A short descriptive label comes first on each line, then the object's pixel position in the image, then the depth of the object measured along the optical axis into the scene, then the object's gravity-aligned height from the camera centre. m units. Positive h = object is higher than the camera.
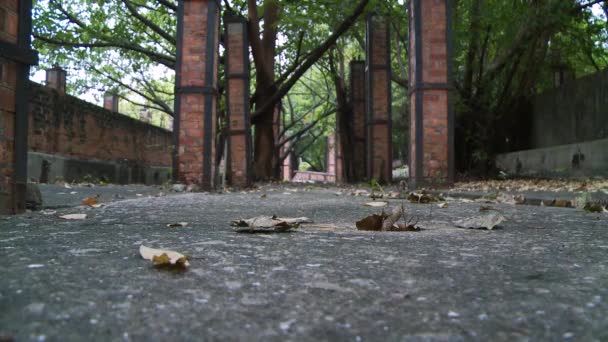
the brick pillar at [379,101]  12.01 +2.07
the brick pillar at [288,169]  35.83 +0.98
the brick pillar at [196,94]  7.07 +1.33
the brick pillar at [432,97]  6.92 +1.25
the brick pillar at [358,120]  15.46 +2.04
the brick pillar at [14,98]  2.59 +0.46
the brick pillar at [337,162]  22.83 +1.01
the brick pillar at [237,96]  10.17 +1.92
